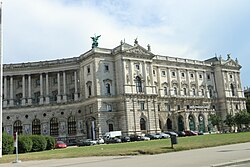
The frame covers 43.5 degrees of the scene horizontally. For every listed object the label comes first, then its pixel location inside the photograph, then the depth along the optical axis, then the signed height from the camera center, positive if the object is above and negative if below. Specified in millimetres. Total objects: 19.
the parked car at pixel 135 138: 67475 -1806
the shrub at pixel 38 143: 44812 -1162
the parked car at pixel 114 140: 66712 -1997
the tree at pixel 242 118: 87250 +1642
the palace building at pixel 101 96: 81438 +9783
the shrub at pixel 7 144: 39375 -1034
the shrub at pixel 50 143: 49344 -1392
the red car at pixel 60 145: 58644 -2156
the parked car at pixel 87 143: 64550 -2237
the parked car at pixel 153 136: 70825 -1675
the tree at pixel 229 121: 89312 +1131
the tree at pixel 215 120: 90062 +1553
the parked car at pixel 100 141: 68512 -2112
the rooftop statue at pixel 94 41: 87594 +25186
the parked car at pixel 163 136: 71750 -1750
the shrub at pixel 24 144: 41812 -1162
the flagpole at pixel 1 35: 36709 +11740
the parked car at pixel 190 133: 77525 -1547
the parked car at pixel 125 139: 67106 -1894
